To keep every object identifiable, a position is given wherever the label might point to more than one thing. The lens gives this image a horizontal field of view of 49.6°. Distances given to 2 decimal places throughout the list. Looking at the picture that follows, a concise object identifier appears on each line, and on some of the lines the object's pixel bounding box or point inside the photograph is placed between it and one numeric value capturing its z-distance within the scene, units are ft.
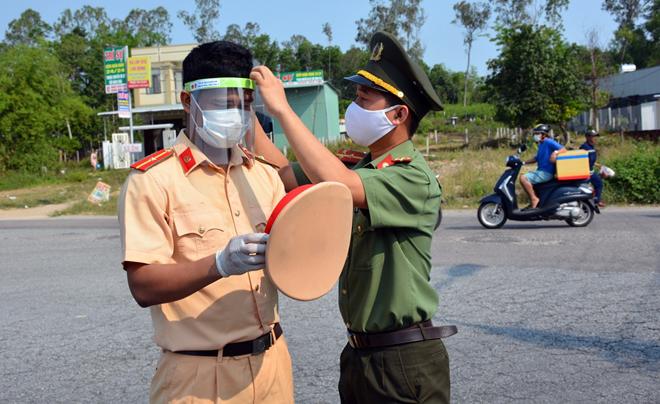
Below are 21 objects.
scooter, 38.14
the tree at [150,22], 271.49
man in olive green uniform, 8.34
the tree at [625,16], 242.37
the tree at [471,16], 226.58
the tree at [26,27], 251.60
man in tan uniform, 7.10
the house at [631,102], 123.34
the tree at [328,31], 256.48
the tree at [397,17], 220.23
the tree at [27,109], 120.88
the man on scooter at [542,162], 39.22
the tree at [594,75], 117.50
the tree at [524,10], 173.17
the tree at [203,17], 221.87
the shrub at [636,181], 51.67
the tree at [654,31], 232.53
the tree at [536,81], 109.29
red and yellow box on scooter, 38.50
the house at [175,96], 143.43
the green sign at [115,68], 113.29
